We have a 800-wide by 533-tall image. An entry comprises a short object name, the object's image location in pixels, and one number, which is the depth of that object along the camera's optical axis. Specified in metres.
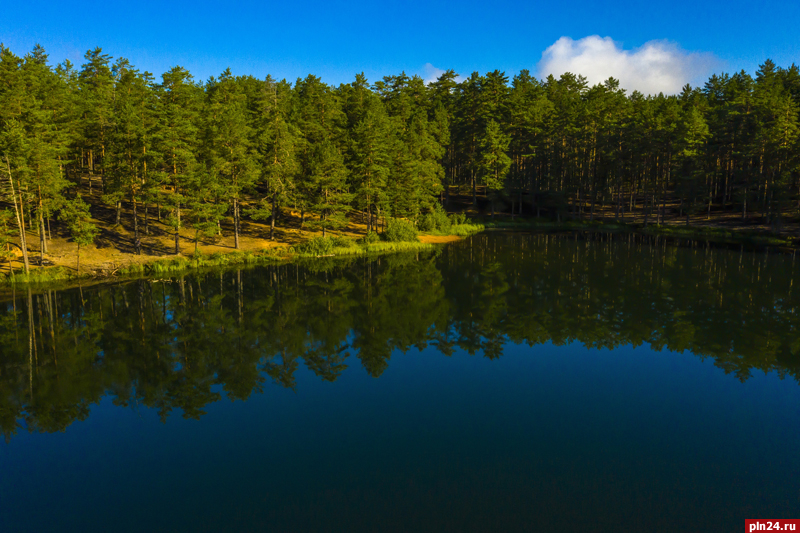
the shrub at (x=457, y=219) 68.21
